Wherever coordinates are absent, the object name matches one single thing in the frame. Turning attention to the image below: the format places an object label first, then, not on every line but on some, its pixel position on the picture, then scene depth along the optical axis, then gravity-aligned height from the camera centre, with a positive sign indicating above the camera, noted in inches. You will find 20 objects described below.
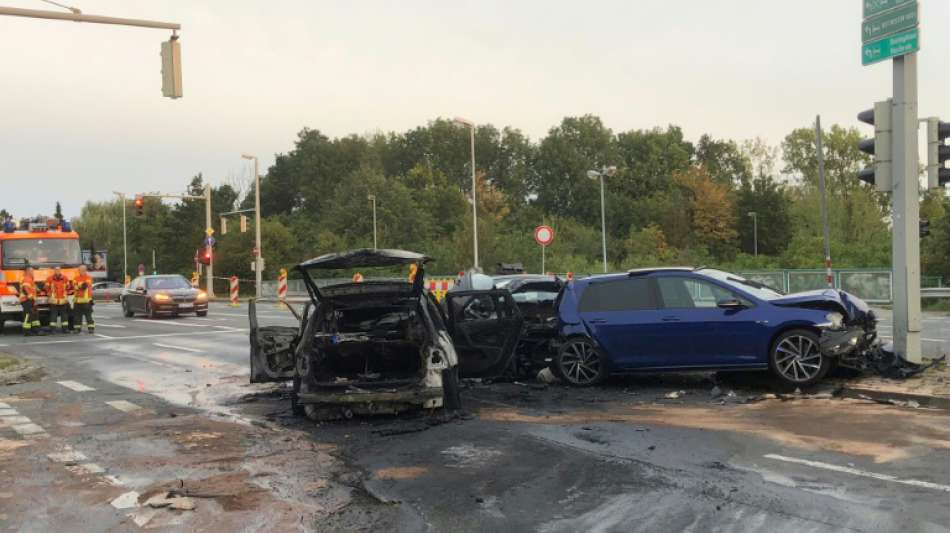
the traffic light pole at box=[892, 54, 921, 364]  416.8 +25.7
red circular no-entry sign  1072.2 +32.7
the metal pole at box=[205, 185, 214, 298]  1892.2 +103.5
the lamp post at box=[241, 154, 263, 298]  1747.8 +52.0
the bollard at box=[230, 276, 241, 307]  1542.8 -49.4
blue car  384.2 -34.3
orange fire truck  902.4 +16.4
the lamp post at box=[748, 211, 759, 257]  3051.7 +94.0
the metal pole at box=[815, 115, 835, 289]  941.8 +79.8
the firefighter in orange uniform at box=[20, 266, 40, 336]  858.6 -33.5
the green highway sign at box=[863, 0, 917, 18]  419.2 +128.5
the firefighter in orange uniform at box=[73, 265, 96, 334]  900.0 -32.5
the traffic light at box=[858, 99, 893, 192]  426.3 +56.4
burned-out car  339.3 -35.9
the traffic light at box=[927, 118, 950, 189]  414.6 +50.4
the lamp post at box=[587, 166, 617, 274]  1612.3 +172.4
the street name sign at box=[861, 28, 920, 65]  412.2 +106.4
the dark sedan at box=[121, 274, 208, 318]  1119.2 -41.6
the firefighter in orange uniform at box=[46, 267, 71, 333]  878.8 -27.1
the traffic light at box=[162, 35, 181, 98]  589.9 +143.8
